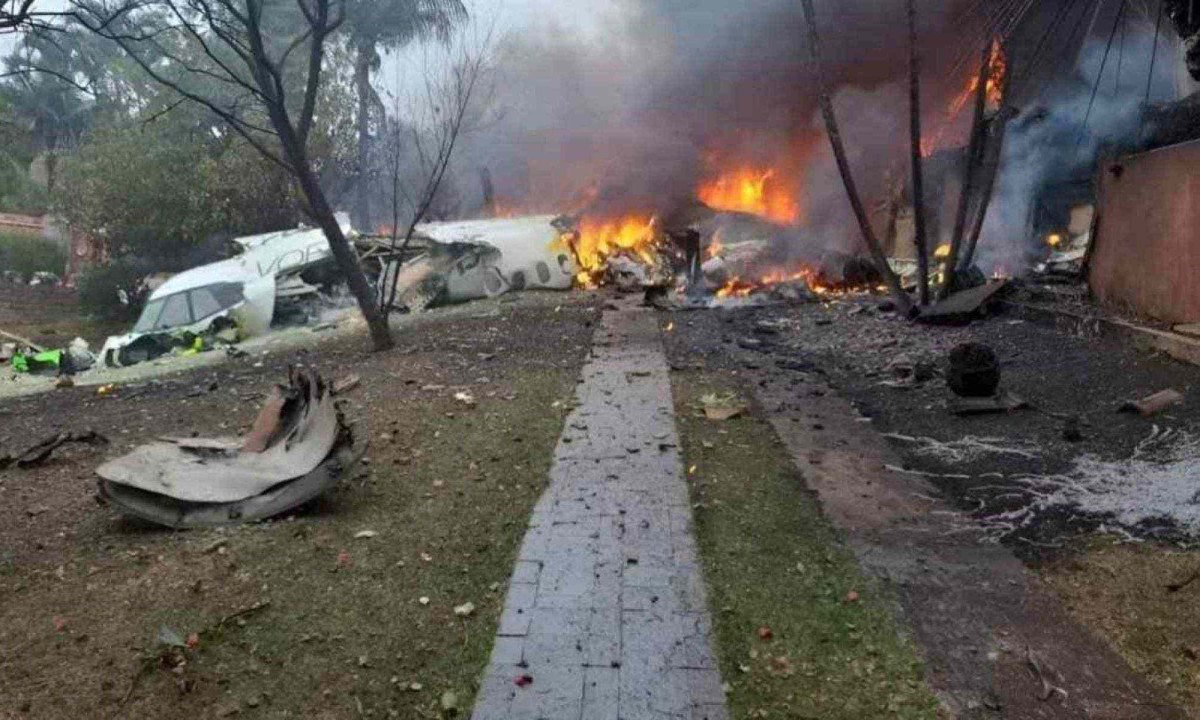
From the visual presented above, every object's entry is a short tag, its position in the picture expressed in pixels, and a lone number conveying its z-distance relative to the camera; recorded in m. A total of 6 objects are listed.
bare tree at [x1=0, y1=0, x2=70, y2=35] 4.30
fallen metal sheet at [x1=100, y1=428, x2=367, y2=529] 3.89
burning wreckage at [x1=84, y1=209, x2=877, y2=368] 14.15
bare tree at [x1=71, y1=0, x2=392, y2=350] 8.23
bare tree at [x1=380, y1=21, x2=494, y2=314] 10.39
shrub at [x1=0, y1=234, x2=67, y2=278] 28.25
